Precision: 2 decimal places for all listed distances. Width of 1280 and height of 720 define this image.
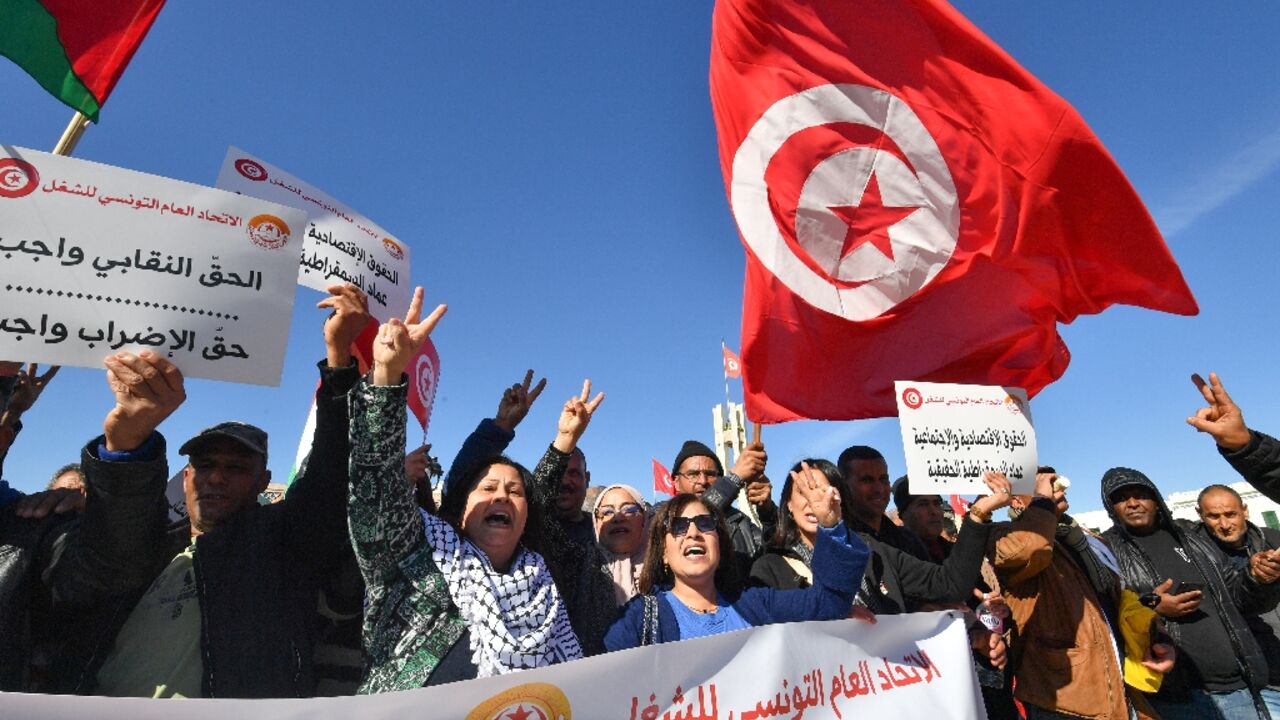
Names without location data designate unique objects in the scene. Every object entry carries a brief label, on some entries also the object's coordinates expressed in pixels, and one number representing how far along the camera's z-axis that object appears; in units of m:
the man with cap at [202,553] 1.90
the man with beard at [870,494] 3.83
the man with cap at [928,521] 4.67
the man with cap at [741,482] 3.84
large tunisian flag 4.10
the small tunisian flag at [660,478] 13.13
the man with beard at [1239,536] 4.31
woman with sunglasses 2.59
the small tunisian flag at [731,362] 11.43
